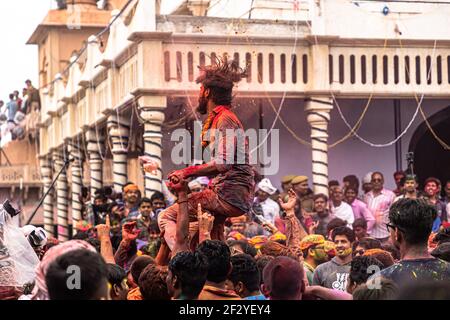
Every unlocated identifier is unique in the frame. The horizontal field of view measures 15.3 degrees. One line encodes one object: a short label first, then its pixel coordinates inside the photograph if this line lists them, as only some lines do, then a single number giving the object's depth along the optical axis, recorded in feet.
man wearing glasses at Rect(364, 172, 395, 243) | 80.13
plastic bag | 39.21
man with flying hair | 39.96
